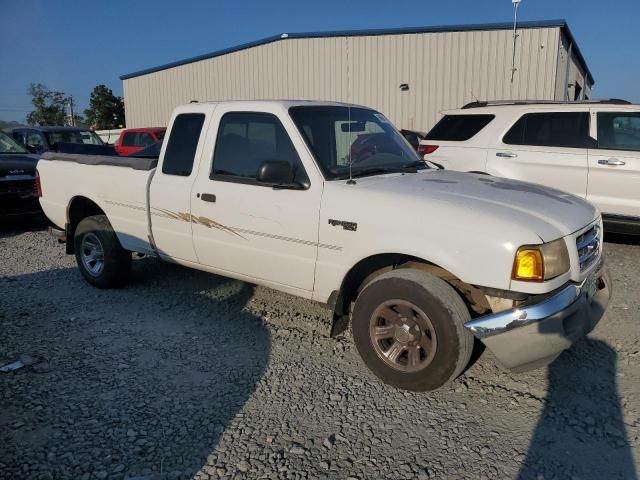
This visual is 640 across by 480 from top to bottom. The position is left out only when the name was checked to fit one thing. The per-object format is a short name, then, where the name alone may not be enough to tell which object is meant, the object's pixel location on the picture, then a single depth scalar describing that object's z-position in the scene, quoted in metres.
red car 16.58
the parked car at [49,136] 12.39
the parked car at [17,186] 8.41
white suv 6.68
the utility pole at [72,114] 52.29
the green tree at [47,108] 54.83
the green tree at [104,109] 51.94
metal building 16.53
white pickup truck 3.09
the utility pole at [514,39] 16.08
